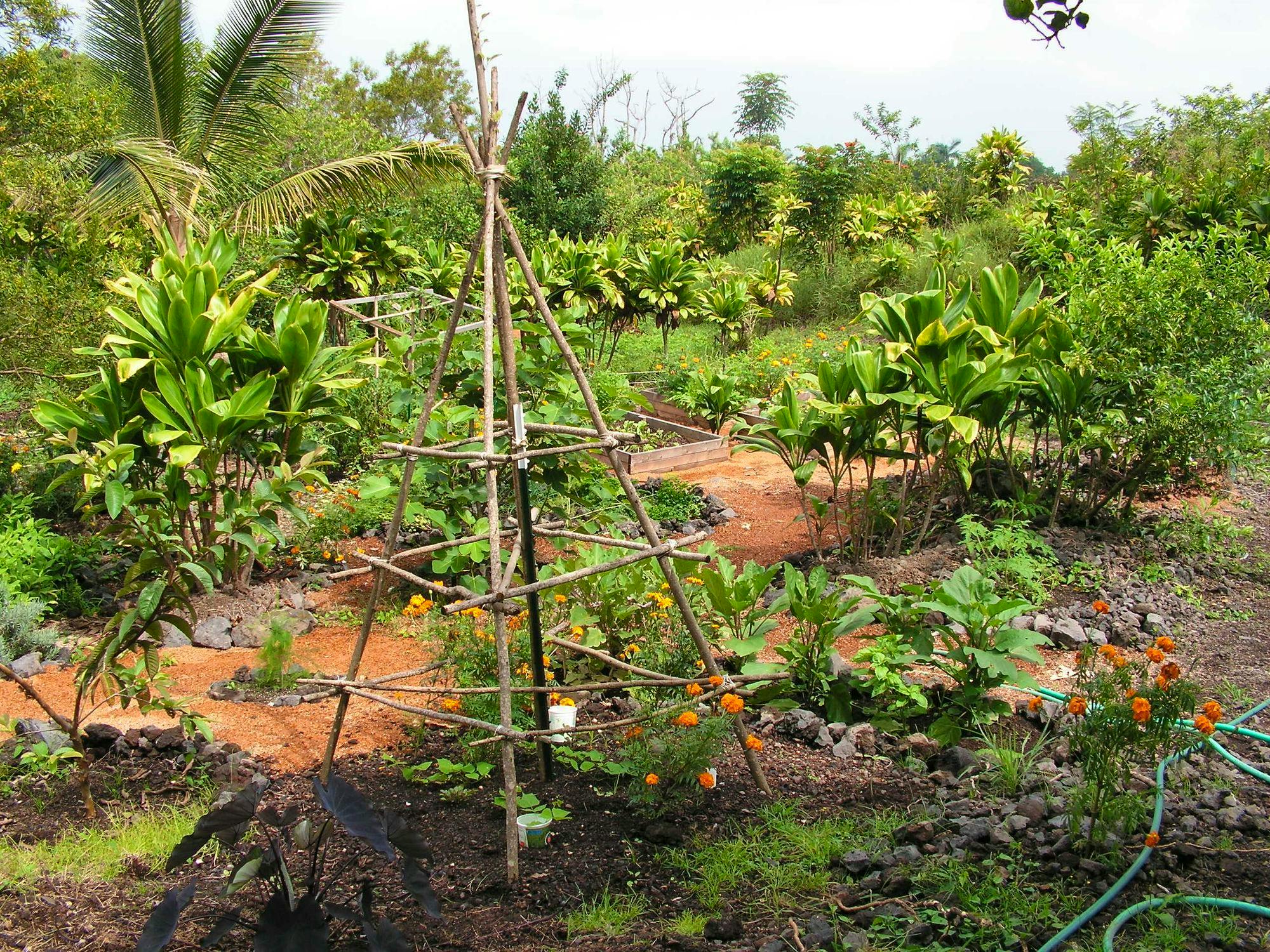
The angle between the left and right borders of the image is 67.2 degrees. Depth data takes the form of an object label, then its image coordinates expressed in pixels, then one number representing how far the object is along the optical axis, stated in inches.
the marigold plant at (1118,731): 106.6
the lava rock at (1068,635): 180.1
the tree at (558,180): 625.0
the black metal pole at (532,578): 126.8
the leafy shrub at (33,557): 203.5
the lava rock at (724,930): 100.0
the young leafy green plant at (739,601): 155.7
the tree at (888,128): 1125.1
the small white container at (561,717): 139.9
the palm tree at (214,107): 317.1
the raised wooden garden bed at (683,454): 322.3
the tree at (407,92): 1095.6
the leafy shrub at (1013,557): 188.9
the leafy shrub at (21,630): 183.8
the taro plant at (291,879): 85.1
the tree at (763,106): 1471.5
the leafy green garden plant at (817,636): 151.5
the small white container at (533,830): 116.6
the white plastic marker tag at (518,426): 126.9
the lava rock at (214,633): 195.8
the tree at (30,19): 299.1
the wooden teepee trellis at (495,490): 121.0
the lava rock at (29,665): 176.9
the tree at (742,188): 636.1
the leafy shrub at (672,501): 270.7
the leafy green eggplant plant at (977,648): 139.9
